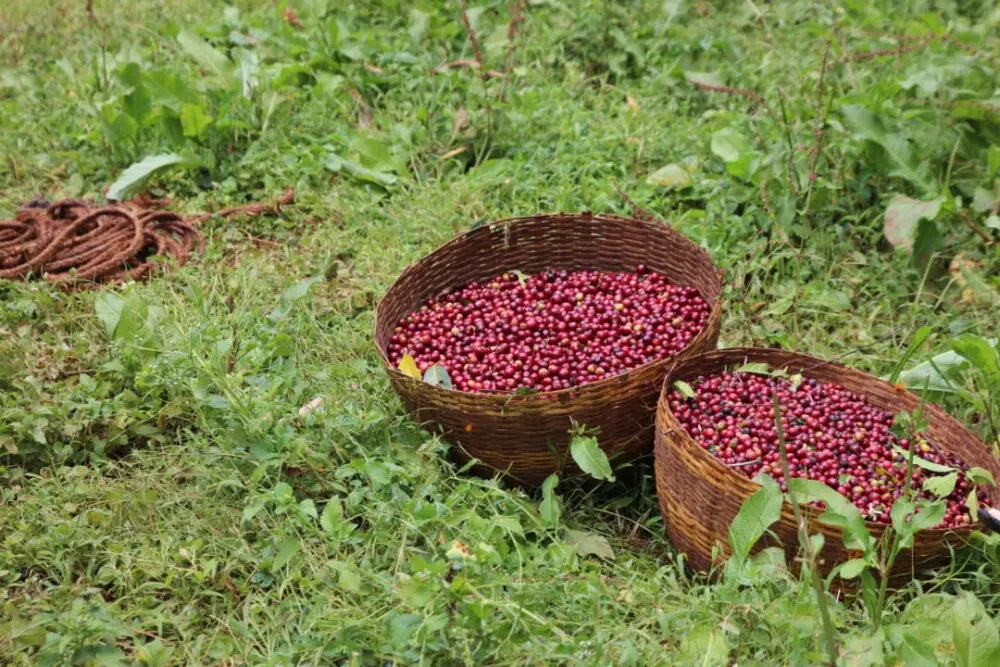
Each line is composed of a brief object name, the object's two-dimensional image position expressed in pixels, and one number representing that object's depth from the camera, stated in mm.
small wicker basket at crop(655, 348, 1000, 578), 2436
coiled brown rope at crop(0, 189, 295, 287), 4102
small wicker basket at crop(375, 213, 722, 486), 2861
